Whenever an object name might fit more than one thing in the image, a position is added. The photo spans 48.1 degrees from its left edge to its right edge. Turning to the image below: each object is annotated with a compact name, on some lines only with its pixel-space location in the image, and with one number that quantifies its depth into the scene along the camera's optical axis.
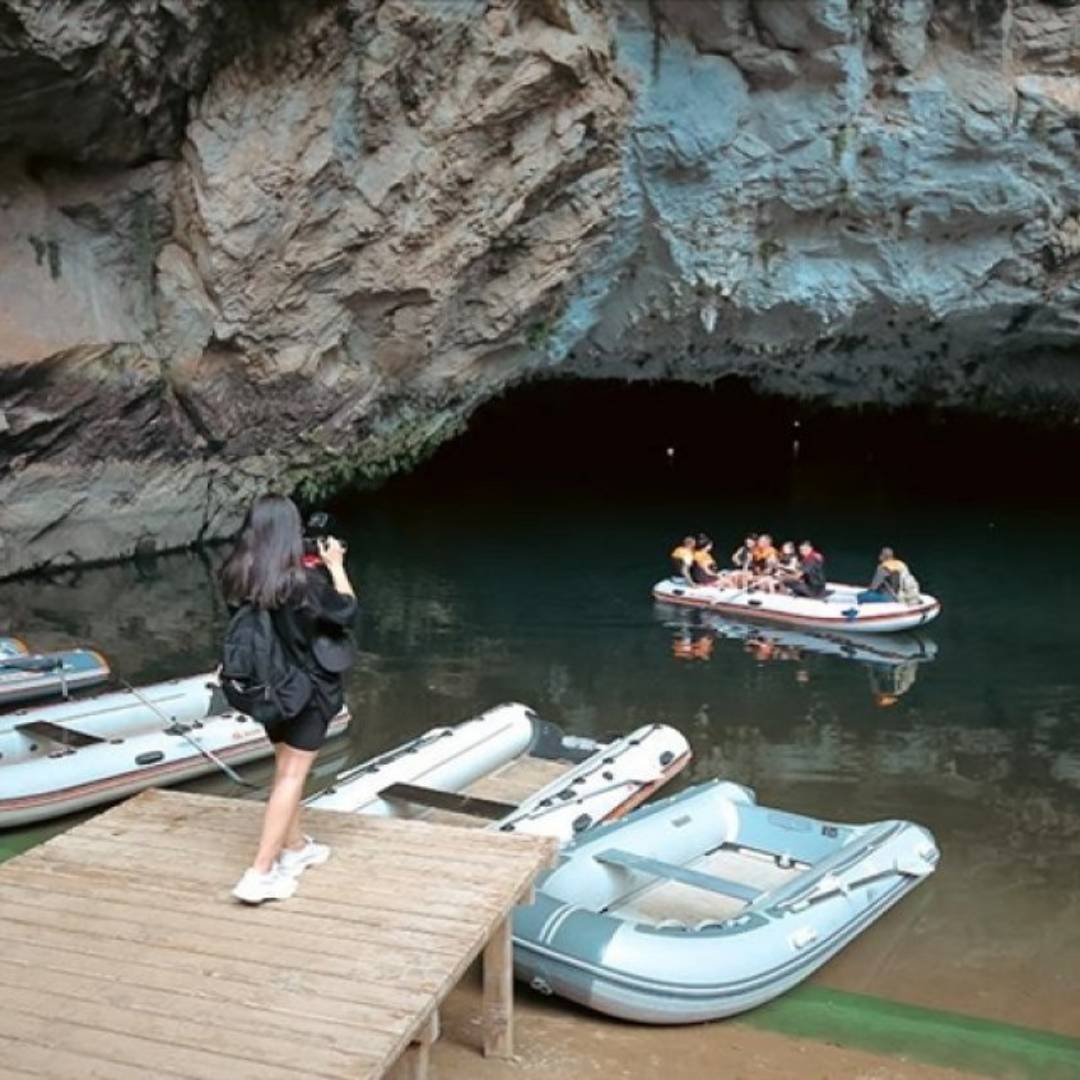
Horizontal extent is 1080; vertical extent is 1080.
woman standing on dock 3.69
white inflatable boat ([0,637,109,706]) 9.73
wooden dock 3.00
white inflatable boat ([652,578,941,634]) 12.62
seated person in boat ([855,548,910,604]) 12.85
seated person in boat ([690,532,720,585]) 14.26
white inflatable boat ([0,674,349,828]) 7.24
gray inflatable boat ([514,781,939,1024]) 4.86
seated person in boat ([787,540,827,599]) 13.46
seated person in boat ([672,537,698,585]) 14.25
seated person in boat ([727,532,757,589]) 14.19
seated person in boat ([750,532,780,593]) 13.94
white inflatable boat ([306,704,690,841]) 6.70
